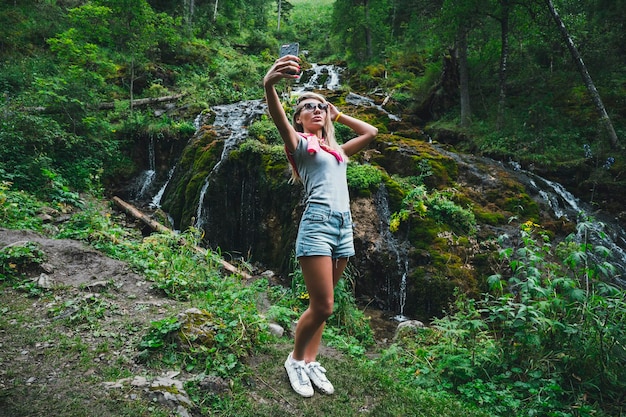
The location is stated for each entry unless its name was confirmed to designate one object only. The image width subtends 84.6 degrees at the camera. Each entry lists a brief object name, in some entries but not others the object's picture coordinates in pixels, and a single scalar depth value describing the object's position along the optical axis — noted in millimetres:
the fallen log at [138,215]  9179
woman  2459
